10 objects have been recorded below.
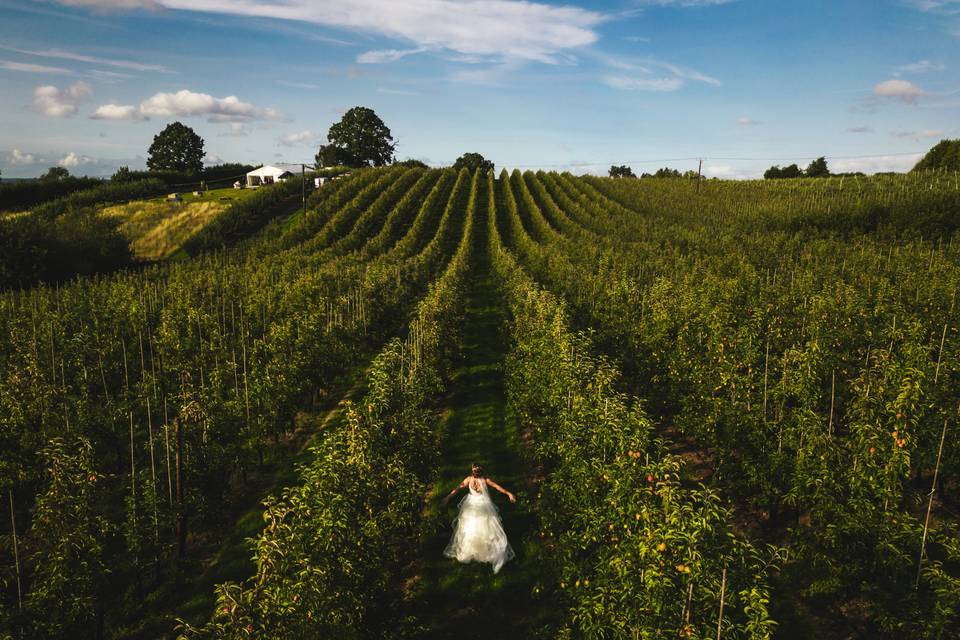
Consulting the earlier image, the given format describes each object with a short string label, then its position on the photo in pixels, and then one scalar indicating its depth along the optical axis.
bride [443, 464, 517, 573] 11.09
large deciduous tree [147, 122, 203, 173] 113.19
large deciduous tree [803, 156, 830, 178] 117.12
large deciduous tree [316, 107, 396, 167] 126.06
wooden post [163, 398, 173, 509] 11.22
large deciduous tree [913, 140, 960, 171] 90.33
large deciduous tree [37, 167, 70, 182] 109.31
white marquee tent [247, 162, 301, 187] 92.19
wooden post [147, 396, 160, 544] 10.34
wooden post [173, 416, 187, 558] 11.41
